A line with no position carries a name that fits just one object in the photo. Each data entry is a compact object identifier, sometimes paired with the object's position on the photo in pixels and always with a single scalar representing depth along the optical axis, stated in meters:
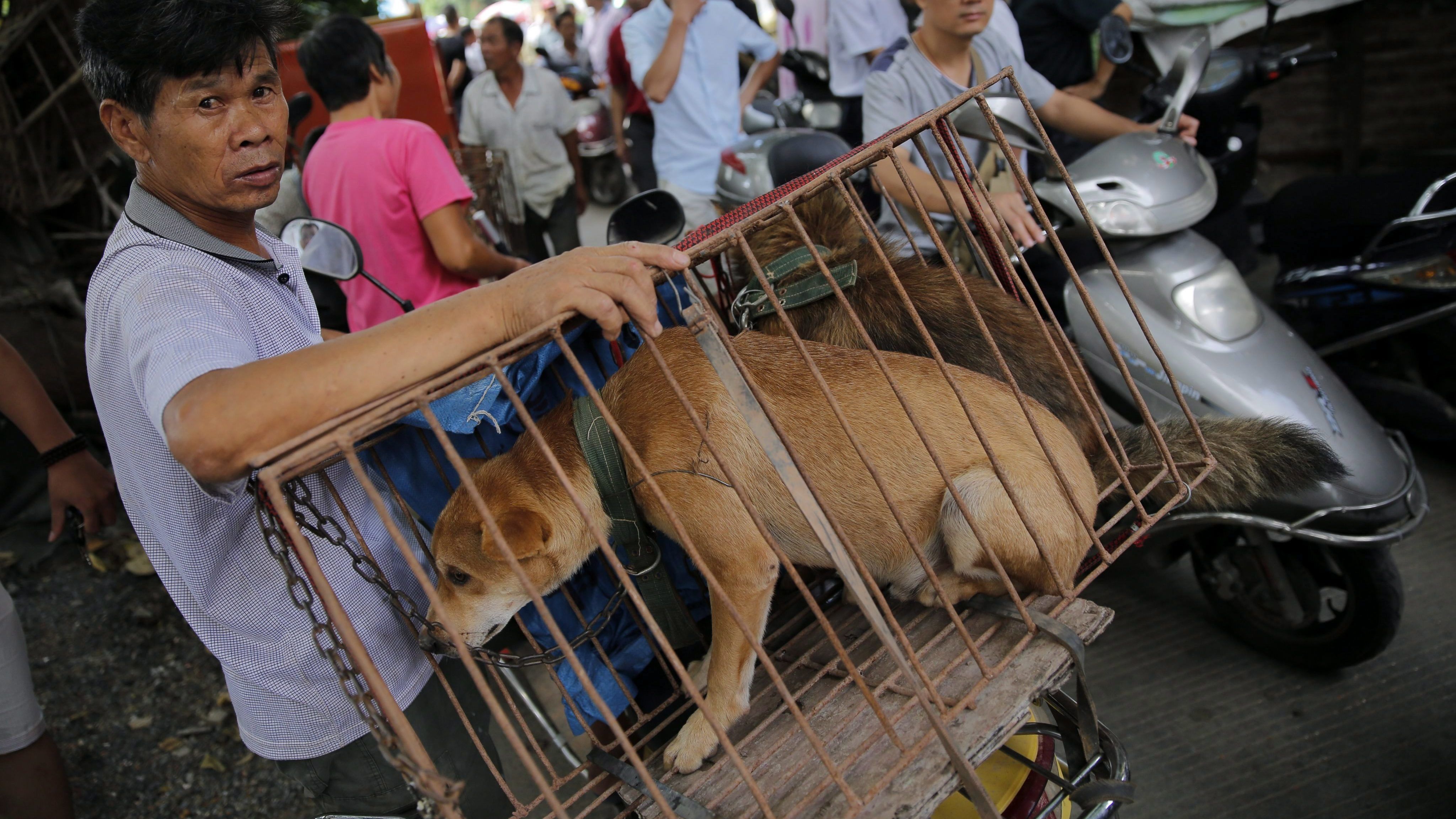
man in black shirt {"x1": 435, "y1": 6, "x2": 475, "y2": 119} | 10.18
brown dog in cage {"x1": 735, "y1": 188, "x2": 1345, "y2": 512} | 2.15
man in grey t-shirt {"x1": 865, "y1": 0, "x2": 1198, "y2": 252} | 3.11
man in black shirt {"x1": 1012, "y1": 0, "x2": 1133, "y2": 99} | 4.75
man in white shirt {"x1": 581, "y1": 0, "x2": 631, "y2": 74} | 9.90
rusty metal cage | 1.29
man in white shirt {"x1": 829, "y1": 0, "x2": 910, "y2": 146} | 5.40
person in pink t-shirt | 3.09
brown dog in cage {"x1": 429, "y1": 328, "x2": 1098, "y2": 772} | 1.77
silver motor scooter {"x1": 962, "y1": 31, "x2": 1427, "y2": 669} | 2.67
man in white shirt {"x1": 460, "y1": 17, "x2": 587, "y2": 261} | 6.22
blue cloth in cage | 1.98
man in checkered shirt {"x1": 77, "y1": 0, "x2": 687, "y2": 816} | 1.29
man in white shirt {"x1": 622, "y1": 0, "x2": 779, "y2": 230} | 4.92
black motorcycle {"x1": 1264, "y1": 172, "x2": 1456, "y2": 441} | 3.37
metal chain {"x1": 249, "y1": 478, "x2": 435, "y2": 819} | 1.26
